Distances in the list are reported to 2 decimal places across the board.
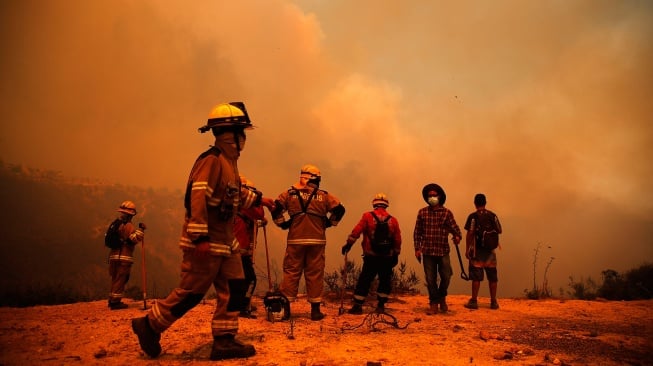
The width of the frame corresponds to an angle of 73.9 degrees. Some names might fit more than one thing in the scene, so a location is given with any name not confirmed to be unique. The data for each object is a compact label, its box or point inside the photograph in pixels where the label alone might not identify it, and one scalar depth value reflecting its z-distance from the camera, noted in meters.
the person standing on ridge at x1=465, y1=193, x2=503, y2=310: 9.73
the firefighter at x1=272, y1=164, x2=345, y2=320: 7.88
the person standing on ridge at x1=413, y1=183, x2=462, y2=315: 9.12
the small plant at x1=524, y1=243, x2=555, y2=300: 12.05
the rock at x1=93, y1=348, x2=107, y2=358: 5.00
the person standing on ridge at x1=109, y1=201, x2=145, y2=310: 9.30
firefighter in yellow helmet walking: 4.62
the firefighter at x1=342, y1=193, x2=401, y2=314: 8.59
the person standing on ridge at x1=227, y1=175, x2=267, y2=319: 7.86
